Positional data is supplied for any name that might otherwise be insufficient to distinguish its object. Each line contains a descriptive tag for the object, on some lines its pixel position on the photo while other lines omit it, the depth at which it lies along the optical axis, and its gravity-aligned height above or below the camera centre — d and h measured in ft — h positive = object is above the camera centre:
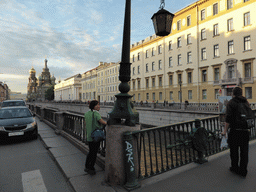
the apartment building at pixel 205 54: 85.10 +27.13
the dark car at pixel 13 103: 54.80 -0.83
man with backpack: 11.56 -1.68
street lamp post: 11.11 +0.46
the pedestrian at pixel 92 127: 12.98 -1.94
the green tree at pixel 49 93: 477.03 +19.21
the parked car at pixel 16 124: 24.02 -3.32
